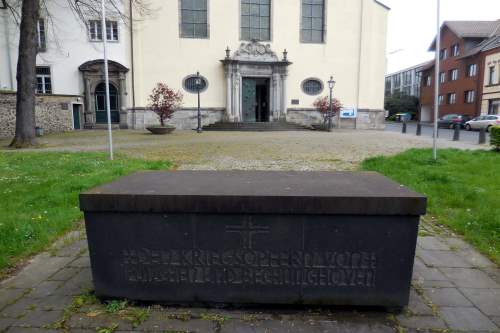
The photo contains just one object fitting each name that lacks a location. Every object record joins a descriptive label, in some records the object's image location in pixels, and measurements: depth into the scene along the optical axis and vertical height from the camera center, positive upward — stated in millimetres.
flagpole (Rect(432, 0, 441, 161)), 9750 +1293
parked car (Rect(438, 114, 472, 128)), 34566 -340
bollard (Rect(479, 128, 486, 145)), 17492 -941
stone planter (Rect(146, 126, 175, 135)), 23573 -877
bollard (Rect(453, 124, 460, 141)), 19641 -929
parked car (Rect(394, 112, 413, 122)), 60625 +19
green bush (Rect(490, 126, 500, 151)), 12253 -657
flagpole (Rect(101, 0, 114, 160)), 10486 +1516
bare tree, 14805 +1470
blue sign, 31083 +308
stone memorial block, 2652 -913
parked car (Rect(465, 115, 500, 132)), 28911 -411
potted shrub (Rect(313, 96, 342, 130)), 29280 +663
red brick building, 40812 +6018
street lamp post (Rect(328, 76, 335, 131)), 27611 +1046
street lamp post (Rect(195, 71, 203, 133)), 26031 +1938
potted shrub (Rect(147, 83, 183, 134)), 23750 +640
